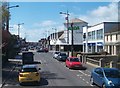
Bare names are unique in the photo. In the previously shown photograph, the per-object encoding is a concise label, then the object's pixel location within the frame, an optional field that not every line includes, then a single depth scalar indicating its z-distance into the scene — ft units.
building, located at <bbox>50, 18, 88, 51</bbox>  209.92
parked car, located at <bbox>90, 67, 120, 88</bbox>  41.04
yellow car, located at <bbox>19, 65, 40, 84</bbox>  49.08
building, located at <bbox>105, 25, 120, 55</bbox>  121.91
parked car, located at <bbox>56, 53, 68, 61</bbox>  109.84
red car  78.26
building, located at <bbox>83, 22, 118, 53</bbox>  143.14
